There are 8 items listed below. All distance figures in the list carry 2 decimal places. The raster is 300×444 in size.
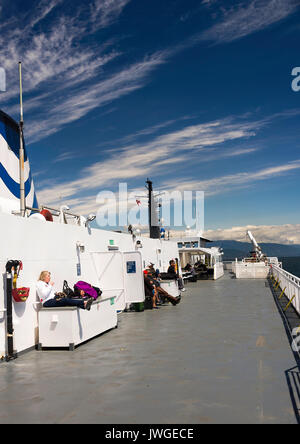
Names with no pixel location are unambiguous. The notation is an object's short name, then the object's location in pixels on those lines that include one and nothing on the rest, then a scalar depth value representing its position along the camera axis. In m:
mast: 24.56
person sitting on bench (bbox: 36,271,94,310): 8.30
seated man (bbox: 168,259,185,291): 16.46
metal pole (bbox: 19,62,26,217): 9.05
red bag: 7.50
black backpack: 9.30
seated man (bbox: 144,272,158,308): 13.88
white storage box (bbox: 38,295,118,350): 8.07
